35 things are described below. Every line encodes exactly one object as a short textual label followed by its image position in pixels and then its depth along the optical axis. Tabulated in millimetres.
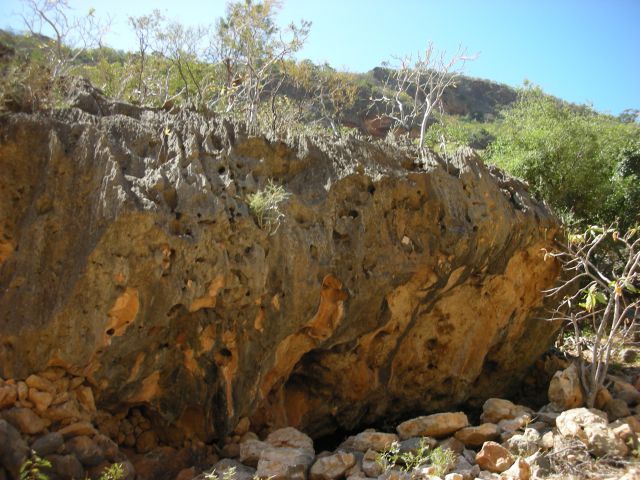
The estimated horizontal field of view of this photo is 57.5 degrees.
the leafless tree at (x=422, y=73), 10200
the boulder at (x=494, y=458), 5090
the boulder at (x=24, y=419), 4098
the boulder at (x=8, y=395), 4120
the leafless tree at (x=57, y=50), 6138
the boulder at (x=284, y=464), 4824
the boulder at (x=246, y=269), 4387
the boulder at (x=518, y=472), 4703
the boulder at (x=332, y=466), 4980
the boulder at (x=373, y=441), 5637
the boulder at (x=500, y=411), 6445
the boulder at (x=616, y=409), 6473
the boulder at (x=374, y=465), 4957
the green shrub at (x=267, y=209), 5066
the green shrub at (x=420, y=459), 4852
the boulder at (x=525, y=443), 5273
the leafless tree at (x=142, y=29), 10820
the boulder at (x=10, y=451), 3924
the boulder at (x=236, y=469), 4902
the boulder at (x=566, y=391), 6492
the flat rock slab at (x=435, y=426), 5961
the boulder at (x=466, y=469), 4891
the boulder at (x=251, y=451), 5215
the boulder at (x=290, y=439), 5527
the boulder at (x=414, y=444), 5574
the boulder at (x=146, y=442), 5133
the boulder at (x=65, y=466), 4133
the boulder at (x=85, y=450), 4316
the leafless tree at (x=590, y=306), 5930
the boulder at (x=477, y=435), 5789
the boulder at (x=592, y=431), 5102
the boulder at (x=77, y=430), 4336
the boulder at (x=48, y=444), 4102
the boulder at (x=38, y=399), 4262
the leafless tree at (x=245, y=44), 10805
